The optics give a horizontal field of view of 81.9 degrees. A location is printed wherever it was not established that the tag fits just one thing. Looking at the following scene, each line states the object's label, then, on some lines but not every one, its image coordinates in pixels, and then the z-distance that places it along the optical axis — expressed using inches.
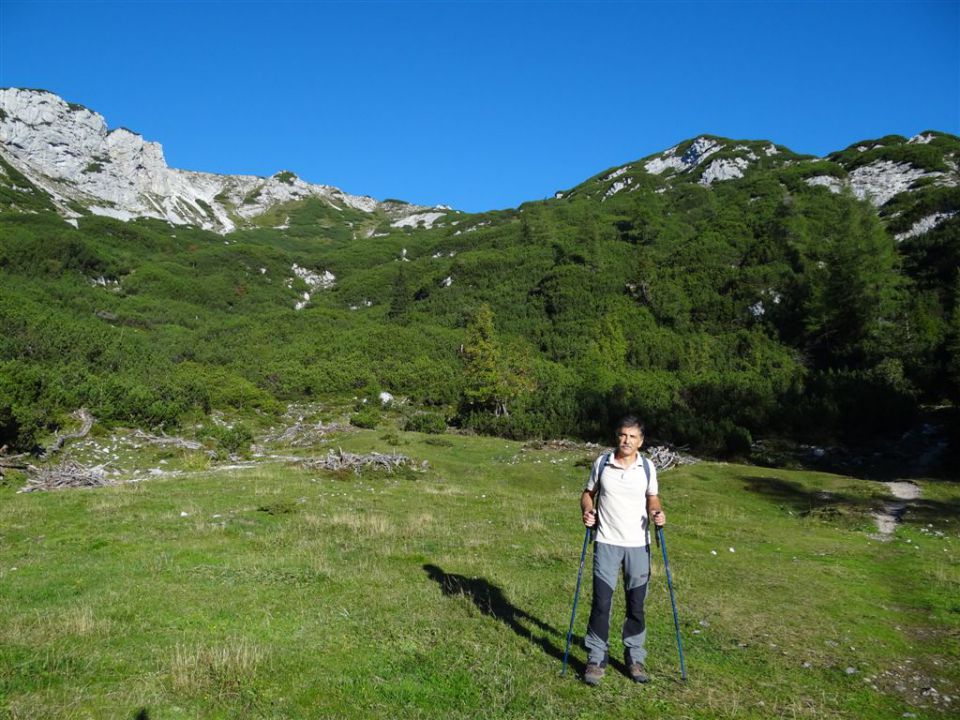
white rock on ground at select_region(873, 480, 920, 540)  658.2
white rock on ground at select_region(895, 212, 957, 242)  2420.0
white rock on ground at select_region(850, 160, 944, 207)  3110.2
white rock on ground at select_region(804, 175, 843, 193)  3363.7
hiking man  261.3
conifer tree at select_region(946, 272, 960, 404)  1268.5
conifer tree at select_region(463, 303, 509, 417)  1723.7
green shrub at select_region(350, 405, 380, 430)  1625.2
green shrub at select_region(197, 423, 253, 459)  1181.0
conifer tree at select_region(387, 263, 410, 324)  3021.7
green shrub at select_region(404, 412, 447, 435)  1631.4
